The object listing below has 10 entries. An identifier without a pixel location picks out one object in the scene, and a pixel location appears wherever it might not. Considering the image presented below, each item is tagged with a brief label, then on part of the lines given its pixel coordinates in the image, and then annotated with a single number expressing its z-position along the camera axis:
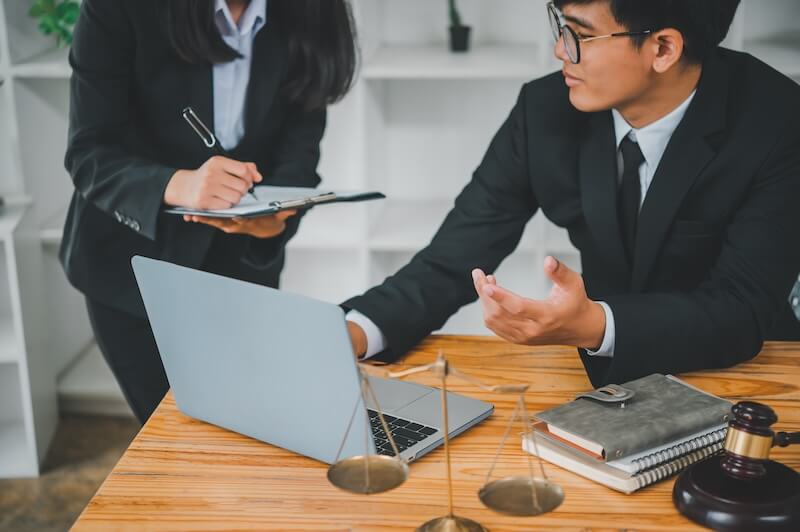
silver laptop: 1.01
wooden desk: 0.98
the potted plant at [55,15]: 2.69
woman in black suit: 1.78
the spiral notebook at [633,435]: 1.03
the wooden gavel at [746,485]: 0.94
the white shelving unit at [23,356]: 2.58
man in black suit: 1.40
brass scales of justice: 0.88
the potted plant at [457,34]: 2.81
